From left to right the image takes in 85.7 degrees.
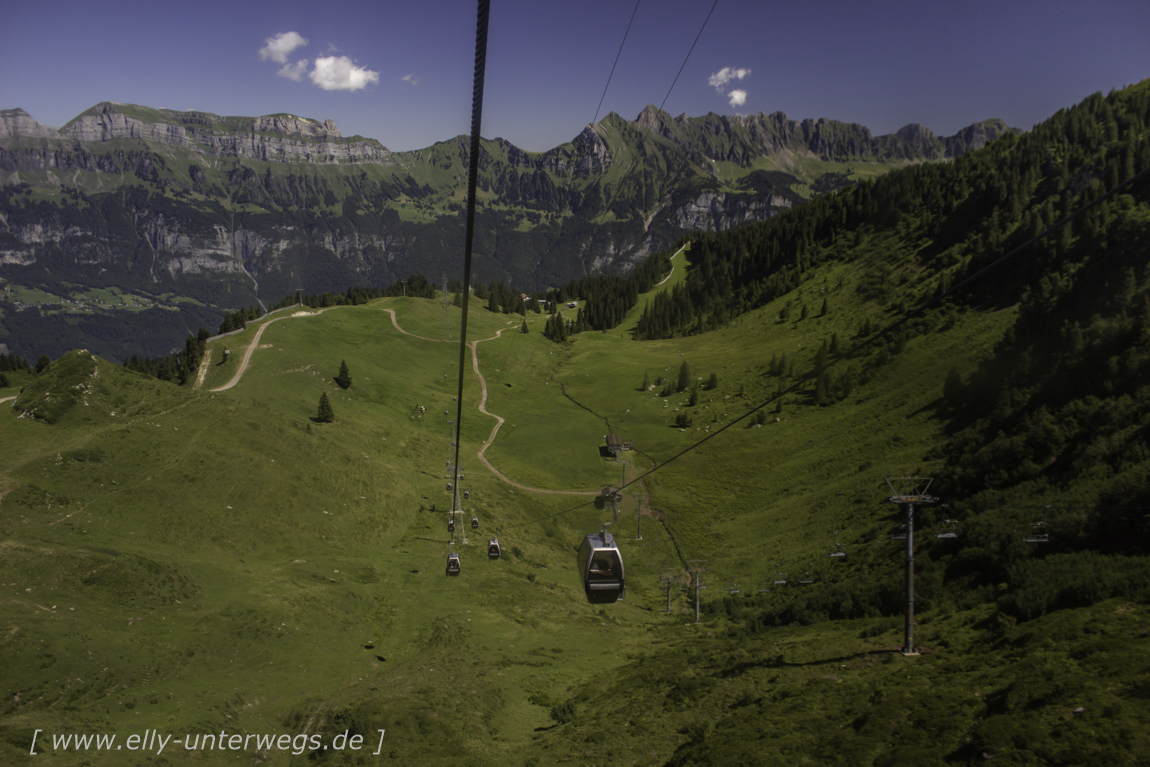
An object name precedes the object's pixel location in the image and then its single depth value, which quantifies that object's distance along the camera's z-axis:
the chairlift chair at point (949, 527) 49.83
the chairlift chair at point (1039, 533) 40.66
